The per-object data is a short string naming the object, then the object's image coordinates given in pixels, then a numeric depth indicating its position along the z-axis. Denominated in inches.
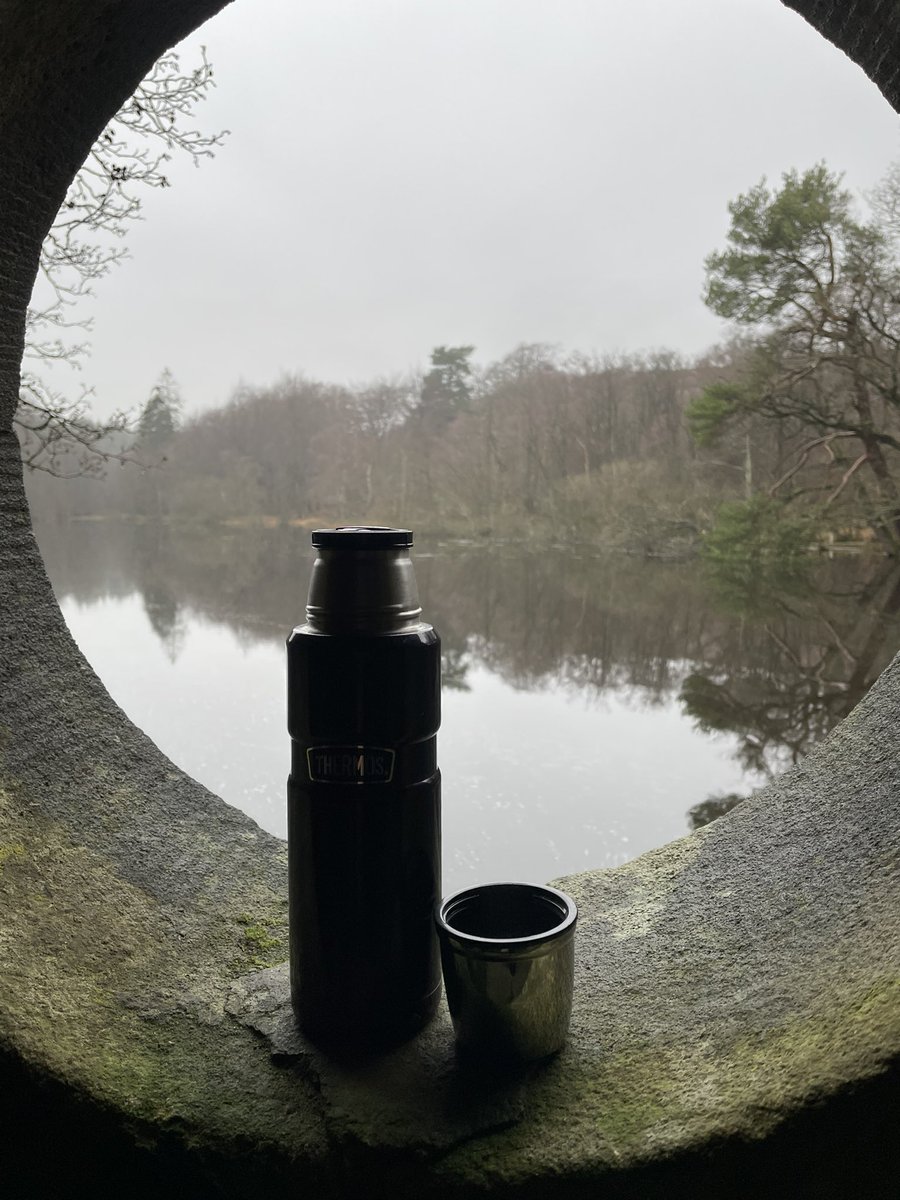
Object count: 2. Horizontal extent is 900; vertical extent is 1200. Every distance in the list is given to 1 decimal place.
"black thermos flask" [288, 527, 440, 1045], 32.5
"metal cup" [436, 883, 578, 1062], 32.1
